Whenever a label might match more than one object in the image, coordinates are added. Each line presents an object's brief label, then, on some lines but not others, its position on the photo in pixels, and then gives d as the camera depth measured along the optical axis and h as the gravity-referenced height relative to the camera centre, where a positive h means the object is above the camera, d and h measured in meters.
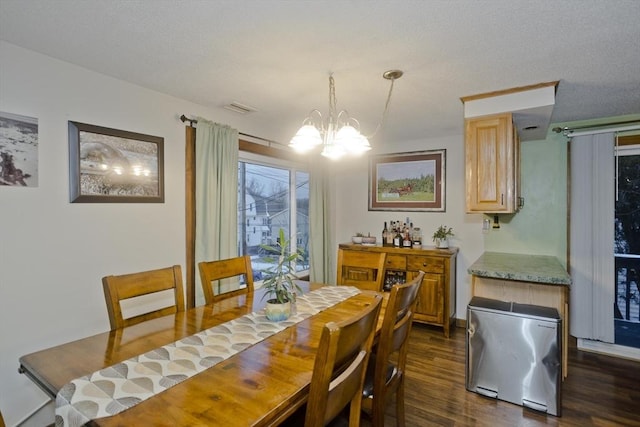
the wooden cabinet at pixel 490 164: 2.61 +0.40
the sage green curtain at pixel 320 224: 4.29 -0.16
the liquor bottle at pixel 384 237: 4.37 -0.33
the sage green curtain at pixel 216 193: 2.87 +0.18
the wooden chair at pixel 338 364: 0.96 -0.51
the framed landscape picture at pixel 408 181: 4.22 +0.43
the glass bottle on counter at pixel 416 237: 4.15 -0.33
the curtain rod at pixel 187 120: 2.78 +0.81
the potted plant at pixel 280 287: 1.77 -0.42
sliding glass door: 3.25 -0.37
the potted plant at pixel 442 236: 4.03 -0.29
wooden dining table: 0.98 -0.60
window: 3.59 +0.10
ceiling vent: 2.91 +0.96
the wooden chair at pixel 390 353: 1.52 -0.73
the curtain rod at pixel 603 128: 3.04 +0.83
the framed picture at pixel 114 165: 2.18 +0.35
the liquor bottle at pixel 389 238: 4.35 -0.34
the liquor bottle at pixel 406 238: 4.14 -0.33
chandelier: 2.01 +0.46
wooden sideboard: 3.68 -0.75
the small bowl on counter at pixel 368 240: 4.46 -0.39
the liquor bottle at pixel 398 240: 4.21 -0.36
